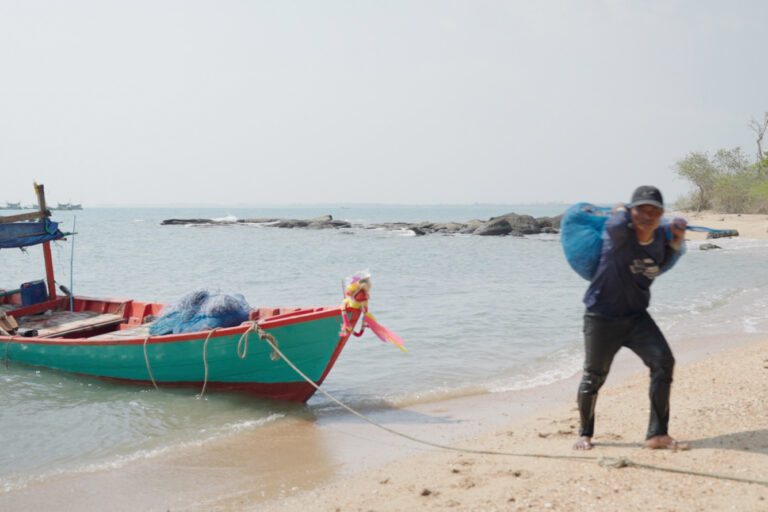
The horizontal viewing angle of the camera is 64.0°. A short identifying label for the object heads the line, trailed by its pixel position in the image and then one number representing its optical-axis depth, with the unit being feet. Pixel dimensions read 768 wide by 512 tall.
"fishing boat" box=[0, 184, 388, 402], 24.76
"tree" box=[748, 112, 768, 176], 170.34
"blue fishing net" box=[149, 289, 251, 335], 27.40
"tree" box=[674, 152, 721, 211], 173.27
